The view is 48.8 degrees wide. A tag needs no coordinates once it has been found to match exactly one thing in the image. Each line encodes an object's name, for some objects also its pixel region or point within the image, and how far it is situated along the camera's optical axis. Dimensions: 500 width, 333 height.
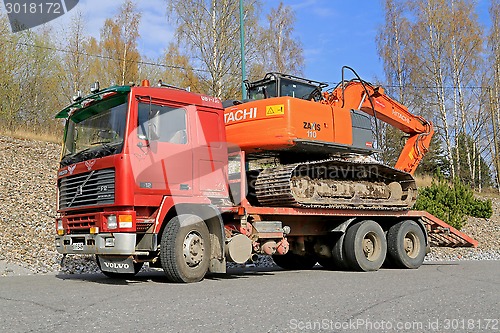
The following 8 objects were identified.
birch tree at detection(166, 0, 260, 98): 25.03
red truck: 8.28
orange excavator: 9.98
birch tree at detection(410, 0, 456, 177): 31.64
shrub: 19.36
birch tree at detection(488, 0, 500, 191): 35.34
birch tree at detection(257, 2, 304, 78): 33.89
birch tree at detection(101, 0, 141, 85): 32.53
